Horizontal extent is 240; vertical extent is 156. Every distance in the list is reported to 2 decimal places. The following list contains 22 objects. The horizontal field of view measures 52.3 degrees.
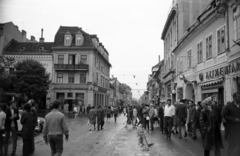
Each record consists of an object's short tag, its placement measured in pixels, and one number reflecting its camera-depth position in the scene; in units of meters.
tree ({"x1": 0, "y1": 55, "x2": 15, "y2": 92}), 19.00
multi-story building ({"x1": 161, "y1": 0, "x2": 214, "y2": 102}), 26.77
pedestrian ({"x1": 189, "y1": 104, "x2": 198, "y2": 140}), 12.27
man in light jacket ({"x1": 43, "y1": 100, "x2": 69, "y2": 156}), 6.32
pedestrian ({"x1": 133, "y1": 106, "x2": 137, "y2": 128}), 21.70
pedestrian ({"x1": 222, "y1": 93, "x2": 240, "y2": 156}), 7.57
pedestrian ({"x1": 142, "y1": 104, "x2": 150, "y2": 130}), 17.65
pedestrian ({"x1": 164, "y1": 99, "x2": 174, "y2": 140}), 12.79
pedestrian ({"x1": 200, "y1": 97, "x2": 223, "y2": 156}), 7.17
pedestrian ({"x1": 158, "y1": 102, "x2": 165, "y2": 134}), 15.52
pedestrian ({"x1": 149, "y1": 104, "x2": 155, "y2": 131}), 17.66
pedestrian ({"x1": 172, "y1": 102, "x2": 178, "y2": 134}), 13.70
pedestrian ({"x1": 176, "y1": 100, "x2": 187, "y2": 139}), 13.43
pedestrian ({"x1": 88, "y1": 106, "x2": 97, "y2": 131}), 17.68
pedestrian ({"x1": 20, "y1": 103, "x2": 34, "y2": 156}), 8.38
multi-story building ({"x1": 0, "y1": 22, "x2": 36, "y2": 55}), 45.17
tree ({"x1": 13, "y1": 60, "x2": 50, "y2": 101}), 38.06
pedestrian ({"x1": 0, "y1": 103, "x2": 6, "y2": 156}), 8.42
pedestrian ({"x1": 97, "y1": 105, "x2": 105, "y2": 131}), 17.89
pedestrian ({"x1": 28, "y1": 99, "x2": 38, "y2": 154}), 8.78
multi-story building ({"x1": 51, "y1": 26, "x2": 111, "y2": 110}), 47.00
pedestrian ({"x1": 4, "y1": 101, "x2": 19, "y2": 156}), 8.87
